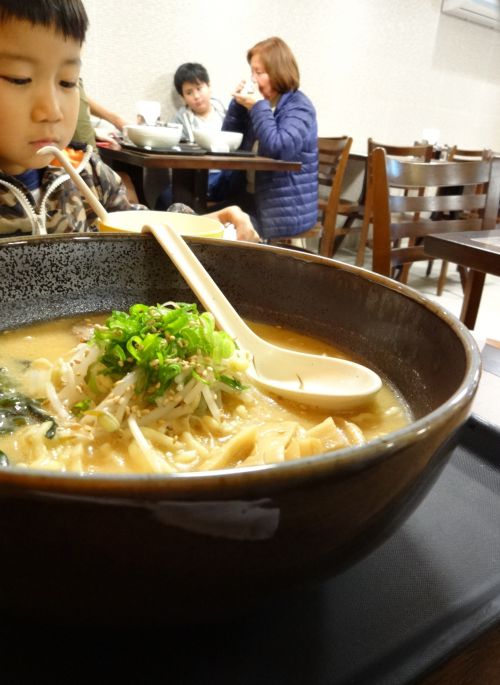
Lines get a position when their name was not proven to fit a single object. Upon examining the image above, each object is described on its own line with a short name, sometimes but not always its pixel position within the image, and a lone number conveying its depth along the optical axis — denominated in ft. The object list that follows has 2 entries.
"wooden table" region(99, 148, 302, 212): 9.76
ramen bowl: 0.90
